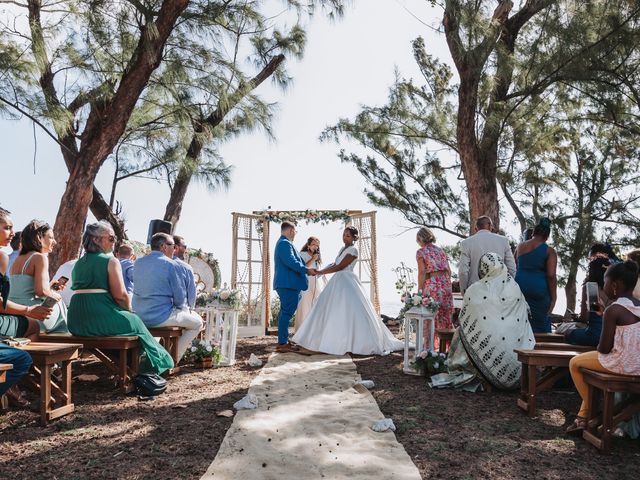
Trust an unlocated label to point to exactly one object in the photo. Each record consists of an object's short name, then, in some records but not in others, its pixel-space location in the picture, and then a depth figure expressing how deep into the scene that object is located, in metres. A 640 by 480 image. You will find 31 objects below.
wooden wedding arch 10.13
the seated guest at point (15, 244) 5.40
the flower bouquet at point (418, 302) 5.64
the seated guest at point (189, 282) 5.79
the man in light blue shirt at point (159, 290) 5.36
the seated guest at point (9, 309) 3.54
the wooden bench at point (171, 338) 5.30
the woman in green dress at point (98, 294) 4.46
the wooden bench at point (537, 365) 3.89
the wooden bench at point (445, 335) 5.38
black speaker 7.26
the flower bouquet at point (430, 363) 5.36
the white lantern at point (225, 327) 6.30
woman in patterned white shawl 4.56
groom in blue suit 7.22
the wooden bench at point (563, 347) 4.37
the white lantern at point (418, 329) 5.57
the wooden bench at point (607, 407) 3.13
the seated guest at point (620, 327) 3.17
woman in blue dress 5.40
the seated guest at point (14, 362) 3.29
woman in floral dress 6.22
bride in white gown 6.96
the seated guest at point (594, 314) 4.52
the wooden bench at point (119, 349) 4.39
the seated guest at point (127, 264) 6.05
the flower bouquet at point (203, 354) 6.00
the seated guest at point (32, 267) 4.14
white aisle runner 2.81
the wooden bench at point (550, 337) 5.09
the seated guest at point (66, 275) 6.09
